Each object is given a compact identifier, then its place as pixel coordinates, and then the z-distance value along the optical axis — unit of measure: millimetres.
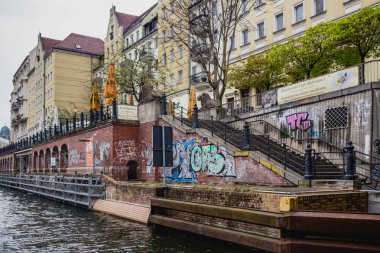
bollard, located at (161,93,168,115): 22703
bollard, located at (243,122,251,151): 16619
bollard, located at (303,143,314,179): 13258
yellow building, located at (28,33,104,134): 77812
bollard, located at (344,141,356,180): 12055
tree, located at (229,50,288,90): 25297
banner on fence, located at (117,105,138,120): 24611
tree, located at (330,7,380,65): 19323
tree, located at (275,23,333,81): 21562
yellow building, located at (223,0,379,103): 28547
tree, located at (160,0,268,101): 25922
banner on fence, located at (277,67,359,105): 16625
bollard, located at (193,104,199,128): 20520
